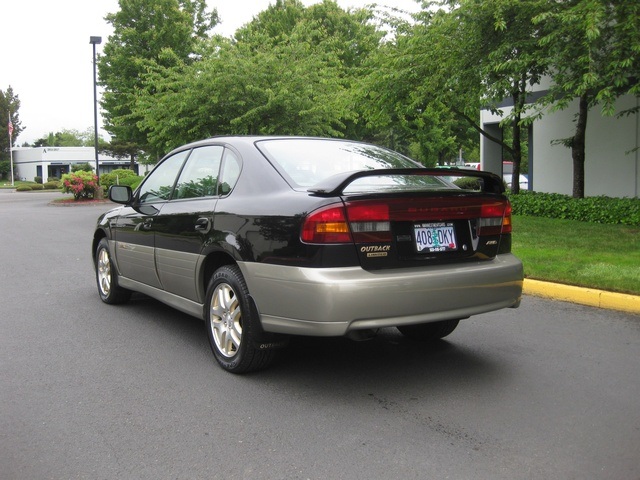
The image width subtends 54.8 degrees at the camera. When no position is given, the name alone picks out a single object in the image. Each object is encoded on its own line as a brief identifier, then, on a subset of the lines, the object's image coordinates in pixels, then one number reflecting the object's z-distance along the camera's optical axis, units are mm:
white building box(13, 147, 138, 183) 85188
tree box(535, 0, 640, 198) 9758
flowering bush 29625
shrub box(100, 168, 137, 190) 34188
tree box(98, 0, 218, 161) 30984
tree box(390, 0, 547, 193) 11492
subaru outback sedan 3691
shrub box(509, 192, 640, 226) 11977
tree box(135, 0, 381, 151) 17438
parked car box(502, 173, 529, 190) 31908
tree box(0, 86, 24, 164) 97062
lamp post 27831
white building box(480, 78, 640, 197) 16062
